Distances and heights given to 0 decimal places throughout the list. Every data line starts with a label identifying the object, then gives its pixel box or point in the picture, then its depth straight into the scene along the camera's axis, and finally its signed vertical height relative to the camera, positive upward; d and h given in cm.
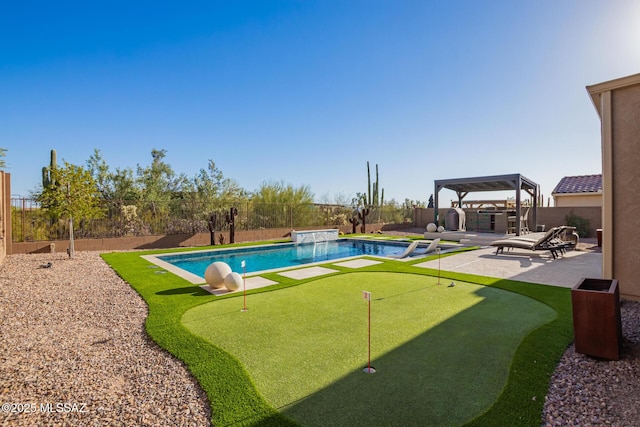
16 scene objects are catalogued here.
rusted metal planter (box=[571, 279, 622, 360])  332 -116
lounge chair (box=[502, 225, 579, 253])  1070 -93
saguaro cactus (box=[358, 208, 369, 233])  2141 +0
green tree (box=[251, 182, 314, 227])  1883 +72
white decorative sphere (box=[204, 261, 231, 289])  658 -123
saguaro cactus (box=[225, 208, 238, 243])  1596 -29
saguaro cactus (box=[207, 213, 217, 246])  1547 -67
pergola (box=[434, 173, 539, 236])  1599 +181
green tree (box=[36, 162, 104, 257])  1080 +82
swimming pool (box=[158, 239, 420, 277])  1165 -171
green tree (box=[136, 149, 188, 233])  1530 +200
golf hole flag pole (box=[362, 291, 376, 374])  317 -157
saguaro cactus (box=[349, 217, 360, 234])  2128 -42
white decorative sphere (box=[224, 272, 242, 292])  647 -135
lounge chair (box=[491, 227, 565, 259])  1051 -98
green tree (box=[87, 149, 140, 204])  2019 +249
